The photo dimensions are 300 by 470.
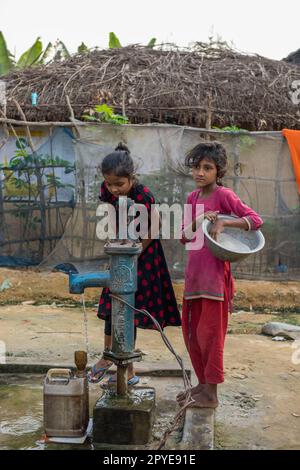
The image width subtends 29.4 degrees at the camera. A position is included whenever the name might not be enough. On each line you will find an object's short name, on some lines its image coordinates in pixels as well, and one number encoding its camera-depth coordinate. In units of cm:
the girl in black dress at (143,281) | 296
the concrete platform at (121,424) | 262
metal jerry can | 267
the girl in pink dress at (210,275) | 300
